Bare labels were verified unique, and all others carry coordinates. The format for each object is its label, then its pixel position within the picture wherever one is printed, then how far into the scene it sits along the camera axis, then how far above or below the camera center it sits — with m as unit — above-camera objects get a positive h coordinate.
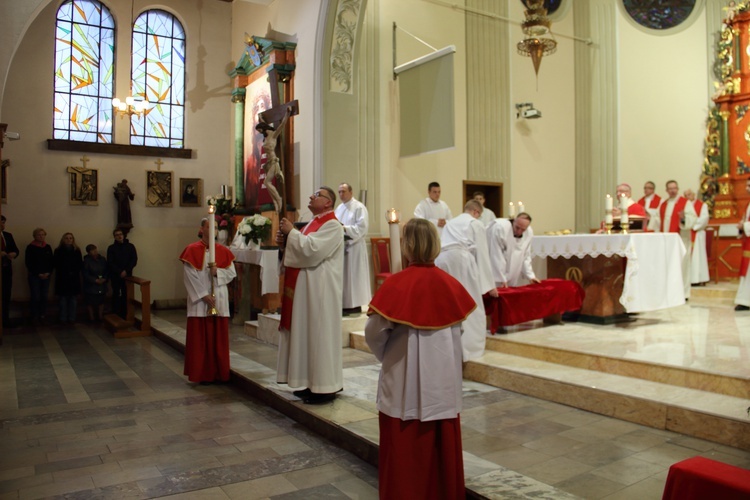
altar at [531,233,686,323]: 6.66 -0.21
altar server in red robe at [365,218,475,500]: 2.90 -0.62
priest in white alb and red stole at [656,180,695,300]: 9.78 +0.55
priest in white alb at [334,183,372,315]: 7.86 -0.07
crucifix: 7.25 +1.47
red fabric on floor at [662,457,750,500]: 1.87 -0.73
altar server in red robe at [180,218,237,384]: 5.90 -0.61
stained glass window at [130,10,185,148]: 11.62 +3.34
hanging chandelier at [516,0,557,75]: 8.77 +3.22
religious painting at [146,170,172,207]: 11.48 +1.18
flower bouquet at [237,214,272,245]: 8.90 +0.33
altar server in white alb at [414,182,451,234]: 8.96 +0.59
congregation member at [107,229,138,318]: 10.59 -0.23
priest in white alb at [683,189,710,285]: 10.01 +0.05
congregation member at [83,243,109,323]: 10.28 -0.49
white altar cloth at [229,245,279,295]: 8.08 -0.25
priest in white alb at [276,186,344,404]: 4.73 -0.45
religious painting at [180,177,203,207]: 11.81 +1.14
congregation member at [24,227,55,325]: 9.84 -0.30
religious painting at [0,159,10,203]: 9.90 +1.10
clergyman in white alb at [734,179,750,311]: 7.57 -0.36
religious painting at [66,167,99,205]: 10.77 +1.16
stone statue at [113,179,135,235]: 10.98 +0.79
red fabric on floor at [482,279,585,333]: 6.43 -0.56
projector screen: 7.50 +1.89
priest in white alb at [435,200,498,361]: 5.84 -0.09
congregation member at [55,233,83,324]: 10.05 -0.40
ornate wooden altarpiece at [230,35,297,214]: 9.10 +2.45
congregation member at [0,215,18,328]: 9.35 -0.23
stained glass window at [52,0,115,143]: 10.89 +3.26
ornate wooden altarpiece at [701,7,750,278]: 11.19 +2.08
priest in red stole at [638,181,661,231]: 9.75 +0.70
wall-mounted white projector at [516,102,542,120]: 11.24 +2.68
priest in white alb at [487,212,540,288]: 6.96 +0.00
